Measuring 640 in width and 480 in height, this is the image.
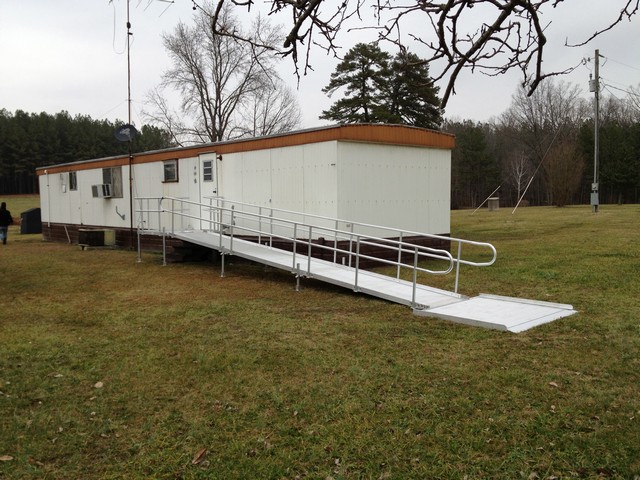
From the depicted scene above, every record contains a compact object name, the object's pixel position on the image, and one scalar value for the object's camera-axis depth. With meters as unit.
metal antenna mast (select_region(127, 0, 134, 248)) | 14.06
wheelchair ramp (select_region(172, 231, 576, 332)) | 6.68
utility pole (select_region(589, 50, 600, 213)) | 20.45
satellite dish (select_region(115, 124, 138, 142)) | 14.38
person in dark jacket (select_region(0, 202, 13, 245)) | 18.42
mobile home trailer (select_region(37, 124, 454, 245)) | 10.82
